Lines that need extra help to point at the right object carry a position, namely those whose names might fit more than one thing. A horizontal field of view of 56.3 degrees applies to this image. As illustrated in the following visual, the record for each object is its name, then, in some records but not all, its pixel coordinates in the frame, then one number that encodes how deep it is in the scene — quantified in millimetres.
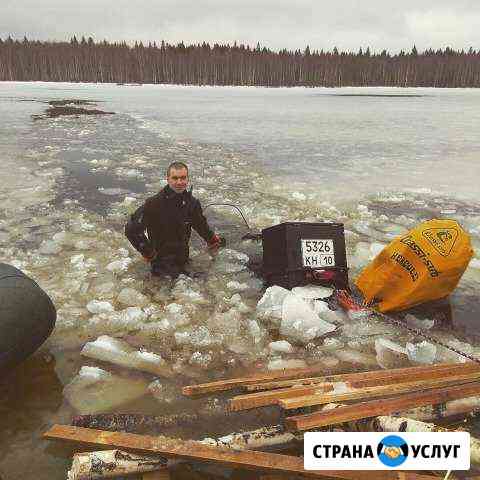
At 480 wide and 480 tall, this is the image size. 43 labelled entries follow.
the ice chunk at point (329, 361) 3722
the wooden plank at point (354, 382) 2914
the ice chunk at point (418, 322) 4316
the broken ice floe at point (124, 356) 3637
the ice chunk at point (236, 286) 5047
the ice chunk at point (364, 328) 4160
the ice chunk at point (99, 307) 4438
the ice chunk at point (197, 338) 3961
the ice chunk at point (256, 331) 4074
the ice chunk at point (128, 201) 7766
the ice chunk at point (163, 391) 3291
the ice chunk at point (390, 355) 3734
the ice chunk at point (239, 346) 3882
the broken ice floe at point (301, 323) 4094
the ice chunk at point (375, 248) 5785
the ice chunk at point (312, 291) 4543
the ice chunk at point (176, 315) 4270
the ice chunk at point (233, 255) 5805
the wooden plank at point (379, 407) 2586
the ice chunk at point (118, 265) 5368
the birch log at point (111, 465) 2432
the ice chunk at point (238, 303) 4582
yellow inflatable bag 4109
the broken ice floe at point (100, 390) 3232
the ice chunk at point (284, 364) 3672
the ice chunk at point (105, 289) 4800
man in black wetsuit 4910
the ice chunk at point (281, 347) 3904
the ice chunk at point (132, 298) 4660
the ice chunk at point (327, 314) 4336
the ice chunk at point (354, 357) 3768
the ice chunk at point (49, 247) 5723
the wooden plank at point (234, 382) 3270
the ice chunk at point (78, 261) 5356
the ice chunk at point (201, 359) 3694
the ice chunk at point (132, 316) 4223
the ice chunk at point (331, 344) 3953
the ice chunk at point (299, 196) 8328
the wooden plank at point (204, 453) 2303
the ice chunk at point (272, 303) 4383
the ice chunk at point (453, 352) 3795
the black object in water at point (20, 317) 3176
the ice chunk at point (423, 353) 3771
